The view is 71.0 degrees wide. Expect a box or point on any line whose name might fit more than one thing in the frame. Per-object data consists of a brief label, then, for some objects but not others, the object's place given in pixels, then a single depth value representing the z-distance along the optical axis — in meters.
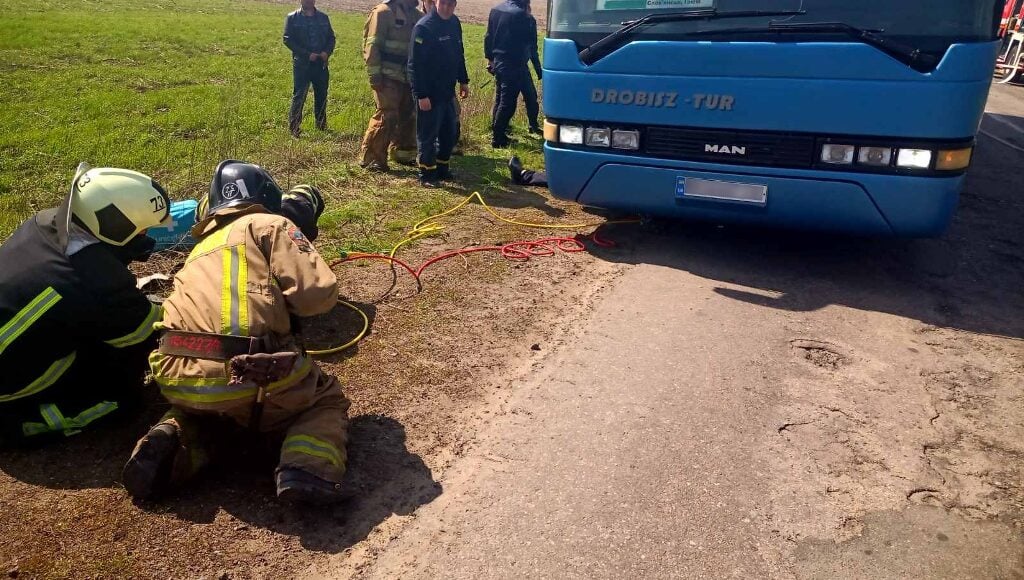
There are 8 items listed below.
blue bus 4.55
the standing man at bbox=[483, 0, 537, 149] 9.12
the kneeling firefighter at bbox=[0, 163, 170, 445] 3.13
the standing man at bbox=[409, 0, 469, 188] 7.48
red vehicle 18.44
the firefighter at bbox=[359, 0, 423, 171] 8.04
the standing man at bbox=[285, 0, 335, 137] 10.28
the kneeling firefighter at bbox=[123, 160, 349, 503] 2.89
